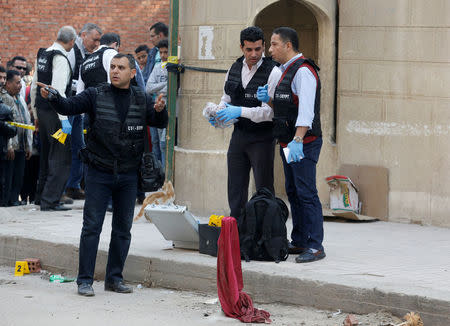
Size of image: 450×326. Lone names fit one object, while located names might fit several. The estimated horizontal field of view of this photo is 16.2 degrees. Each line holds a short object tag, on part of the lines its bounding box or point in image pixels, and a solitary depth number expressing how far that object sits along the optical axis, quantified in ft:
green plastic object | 44.78
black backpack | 42.07
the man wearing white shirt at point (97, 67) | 55.89
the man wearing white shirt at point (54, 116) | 59.88
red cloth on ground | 36.25
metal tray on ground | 43.74
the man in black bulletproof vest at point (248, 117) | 44.57
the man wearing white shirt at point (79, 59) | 62.38
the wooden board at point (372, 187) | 57.79
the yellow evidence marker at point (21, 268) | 46.64
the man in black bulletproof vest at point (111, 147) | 40.05
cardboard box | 58.25
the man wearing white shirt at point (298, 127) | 42.39
